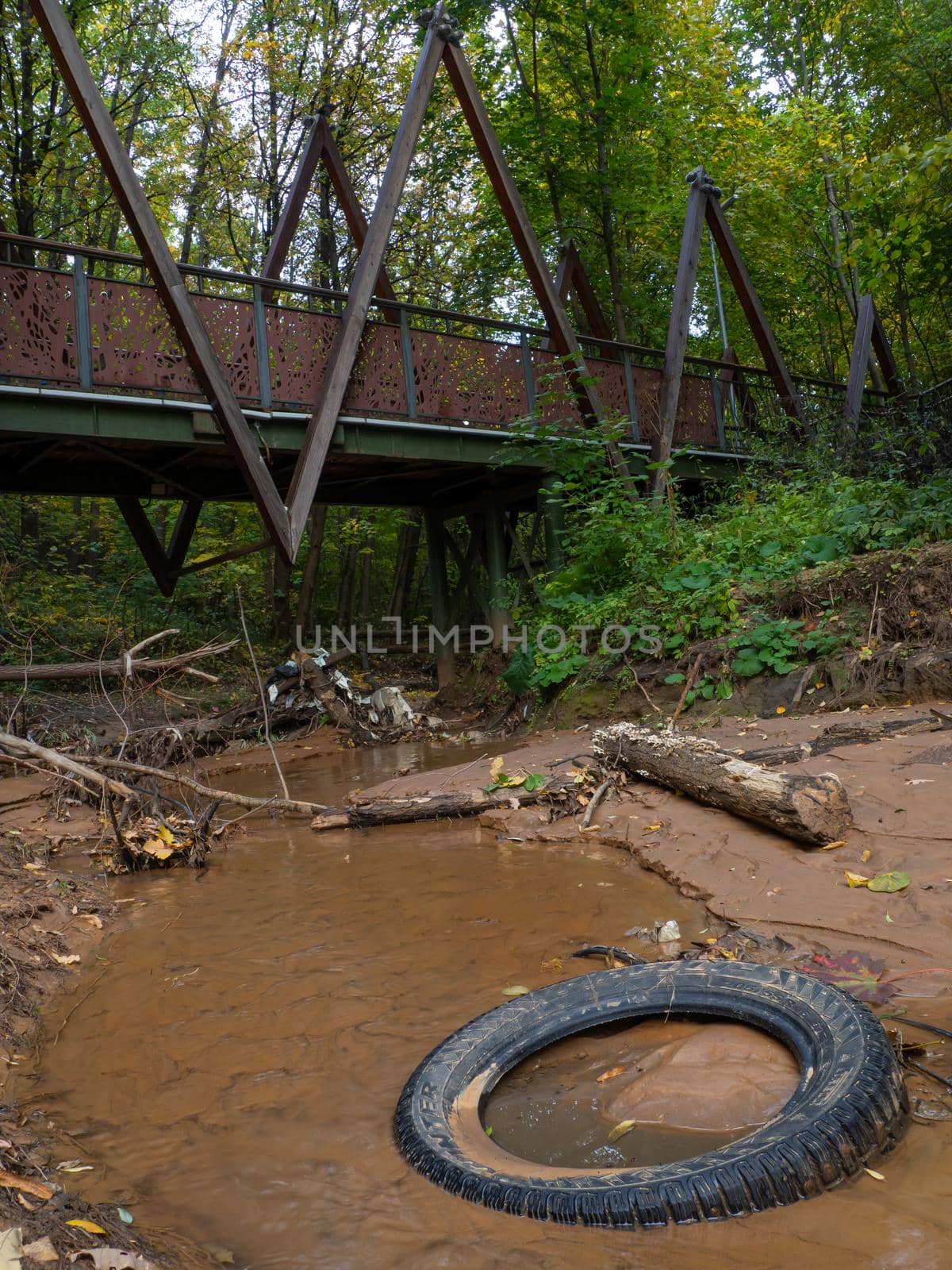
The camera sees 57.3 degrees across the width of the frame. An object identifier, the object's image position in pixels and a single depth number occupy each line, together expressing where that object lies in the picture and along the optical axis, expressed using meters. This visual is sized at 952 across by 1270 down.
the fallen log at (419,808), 6.73
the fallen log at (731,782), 4.65
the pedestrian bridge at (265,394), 8.11
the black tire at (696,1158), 2.06
